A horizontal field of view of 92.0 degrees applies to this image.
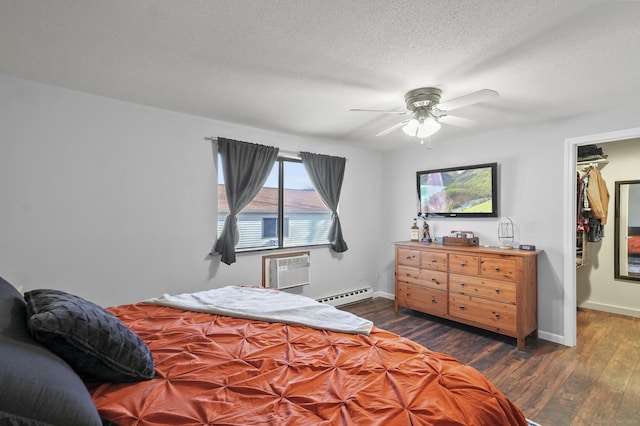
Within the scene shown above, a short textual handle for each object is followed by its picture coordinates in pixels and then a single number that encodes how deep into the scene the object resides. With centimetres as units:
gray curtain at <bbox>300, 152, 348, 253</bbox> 421
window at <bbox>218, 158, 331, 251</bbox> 378
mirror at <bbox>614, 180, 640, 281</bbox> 401
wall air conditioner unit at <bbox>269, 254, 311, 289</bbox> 384
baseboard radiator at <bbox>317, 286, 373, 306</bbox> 439
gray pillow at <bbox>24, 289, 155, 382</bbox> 110
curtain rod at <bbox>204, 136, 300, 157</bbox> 397
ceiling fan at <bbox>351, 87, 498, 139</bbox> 243
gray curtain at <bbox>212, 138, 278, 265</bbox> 342
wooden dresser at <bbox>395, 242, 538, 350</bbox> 314
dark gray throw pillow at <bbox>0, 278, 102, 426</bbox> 78
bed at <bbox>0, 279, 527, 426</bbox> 107
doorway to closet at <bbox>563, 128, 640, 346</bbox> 318
